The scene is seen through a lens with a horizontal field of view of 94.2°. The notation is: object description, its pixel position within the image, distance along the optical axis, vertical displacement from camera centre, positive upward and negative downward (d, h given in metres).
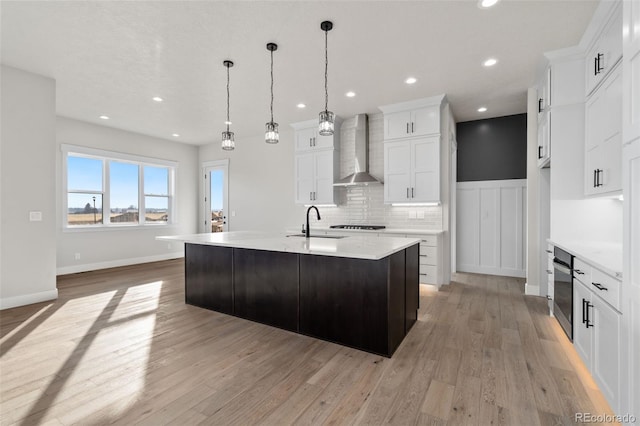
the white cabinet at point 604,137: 2.31 +0.66
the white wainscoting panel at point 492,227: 5.14 -0.26
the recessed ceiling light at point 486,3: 2.44 +1.74
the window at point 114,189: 5.78 +0.49
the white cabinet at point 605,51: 2.34 +1.43
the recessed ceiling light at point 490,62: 3.45 +1.77
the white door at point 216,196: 7.61 +0.42
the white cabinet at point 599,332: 1.65 -0.77
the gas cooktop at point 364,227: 5.14 -0.26
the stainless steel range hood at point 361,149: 5.36 +1.14
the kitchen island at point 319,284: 2.42 -0.69
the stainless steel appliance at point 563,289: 2.46 -0.68
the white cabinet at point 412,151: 4.64 +1.00
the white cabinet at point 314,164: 5.64 +0.94
